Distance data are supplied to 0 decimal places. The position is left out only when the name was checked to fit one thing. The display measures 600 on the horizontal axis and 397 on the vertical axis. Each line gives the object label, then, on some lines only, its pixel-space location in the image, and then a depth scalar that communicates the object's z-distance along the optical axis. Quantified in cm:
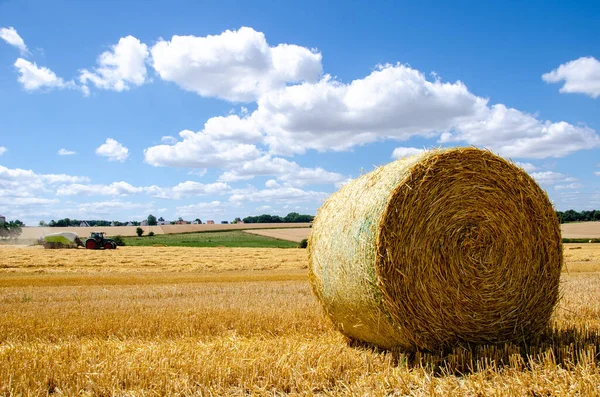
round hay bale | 504
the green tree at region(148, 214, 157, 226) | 8031
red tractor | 3306
